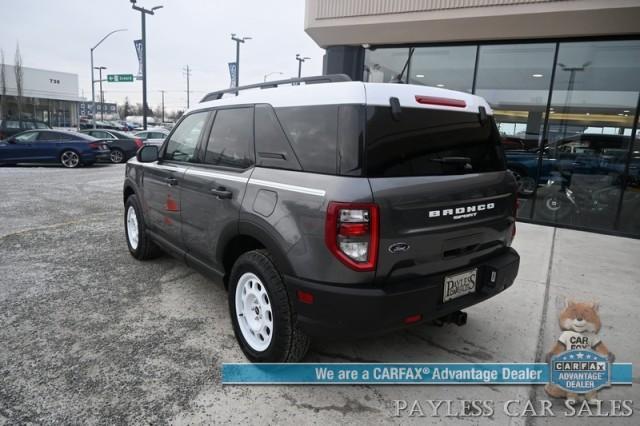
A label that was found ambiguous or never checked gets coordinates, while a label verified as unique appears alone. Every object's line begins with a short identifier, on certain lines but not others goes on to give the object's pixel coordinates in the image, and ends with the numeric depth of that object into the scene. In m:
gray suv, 2.23
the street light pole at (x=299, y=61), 34.72
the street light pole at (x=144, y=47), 21.20
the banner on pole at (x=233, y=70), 26.83
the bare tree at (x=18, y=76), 37.89
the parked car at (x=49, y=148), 14.05
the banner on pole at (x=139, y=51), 22.32
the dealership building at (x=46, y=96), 41.88
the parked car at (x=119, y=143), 16.80
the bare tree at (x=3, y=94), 36.94
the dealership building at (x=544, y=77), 7.11
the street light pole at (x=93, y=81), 24.71
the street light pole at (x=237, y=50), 26.48
